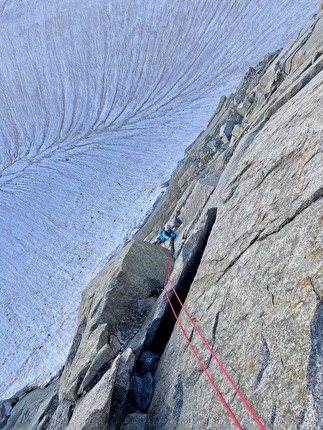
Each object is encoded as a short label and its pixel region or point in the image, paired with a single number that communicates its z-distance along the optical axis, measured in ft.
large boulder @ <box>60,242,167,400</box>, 21.29
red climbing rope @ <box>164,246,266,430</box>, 12.46
